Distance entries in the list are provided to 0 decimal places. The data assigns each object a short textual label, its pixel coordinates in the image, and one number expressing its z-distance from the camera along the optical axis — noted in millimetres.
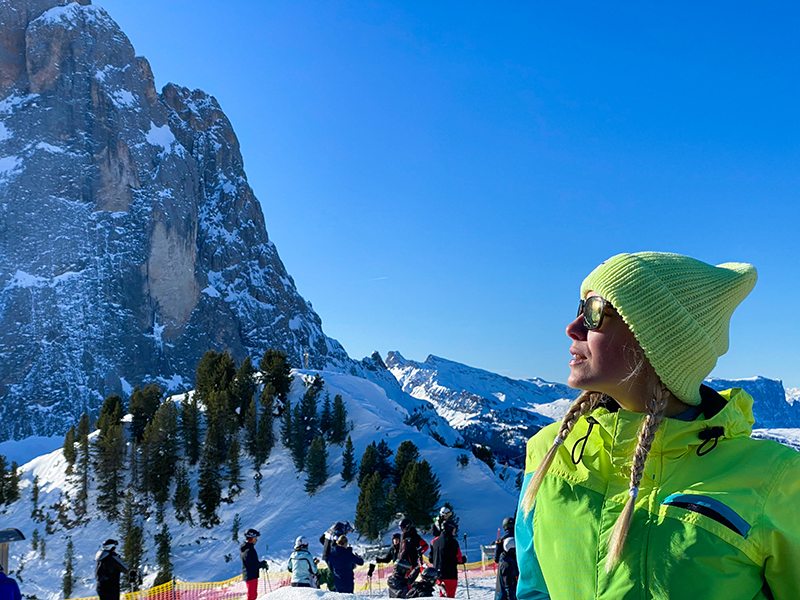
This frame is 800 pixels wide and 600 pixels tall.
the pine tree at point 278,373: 51219
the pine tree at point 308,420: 44812
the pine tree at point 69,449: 47781
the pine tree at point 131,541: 35406
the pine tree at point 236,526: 36531
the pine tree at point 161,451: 43031
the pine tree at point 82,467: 43219
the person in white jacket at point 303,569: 9477
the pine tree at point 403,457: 38875
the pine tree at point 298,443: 42750
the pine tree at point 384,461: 40312
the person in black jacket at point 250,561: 11859
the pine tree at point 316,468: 39625
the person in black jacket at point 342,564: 10094
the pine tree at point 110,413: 49188
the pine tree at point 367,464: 39125
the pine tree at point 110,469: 42688
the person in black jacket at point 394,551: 10867
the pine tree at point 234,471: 40594
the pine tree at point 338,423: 44750
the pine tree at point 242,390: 49531
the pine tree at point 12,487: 44519
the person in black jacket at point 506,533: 8430
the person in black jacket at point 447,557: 9297
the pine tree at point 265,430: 43188
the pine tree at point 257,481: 40806
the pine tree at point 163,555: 31591
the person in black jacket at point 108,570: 8883
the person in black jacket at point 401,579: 9119
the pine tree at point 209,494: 38812
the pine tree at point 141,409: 50281
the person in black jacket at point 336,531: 10523
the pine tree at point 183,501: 40234
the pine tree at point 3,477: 44422
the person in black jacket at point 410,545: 9602
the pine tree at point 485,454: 47741
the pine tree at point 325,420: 45972
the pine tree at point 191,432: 45844
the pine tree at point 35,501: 42794
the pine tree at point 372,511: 33688
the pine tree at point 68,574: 35125
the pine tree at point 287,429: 44500
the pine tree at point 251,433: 44688
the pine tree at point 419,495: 34375
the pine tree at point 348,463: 40344
